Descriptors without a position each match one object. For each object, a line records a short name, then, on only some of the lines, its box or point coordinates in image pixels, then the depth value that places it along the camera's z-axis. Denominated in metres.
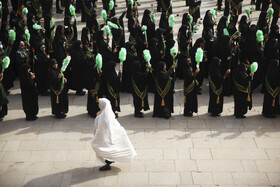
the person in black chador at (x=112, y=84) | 19.25
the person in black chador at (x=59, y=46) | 22.98
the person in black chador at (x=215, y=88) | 19.23
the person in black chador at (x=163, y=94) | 19.11
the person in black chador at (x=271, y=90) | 19.06
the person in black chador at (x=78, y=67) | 21.91
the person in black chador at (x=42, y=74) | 21.89
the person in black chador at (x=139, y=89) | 19.32
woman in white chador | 14.52
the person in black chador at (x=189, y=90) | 19.19
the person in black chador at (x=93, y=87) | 19.56
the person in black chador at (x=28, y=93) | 19.08
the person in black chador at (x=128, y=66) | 21.42
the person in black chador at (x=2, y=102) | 19.27
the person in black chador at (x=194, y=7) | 30.31
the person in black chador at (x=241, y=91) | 18.98
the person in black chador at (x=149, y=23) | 26.00
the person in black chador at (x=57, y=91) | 19.27
